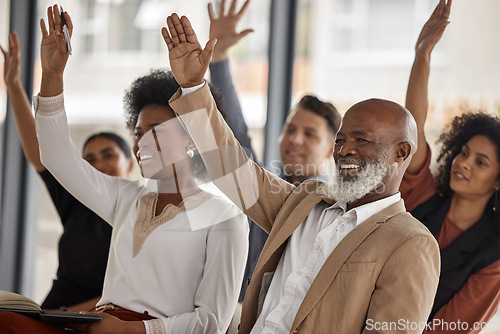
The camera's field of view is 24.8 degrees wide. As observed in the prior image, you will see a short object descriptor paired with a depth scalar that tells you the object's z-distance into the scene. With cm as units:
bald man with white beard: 245
